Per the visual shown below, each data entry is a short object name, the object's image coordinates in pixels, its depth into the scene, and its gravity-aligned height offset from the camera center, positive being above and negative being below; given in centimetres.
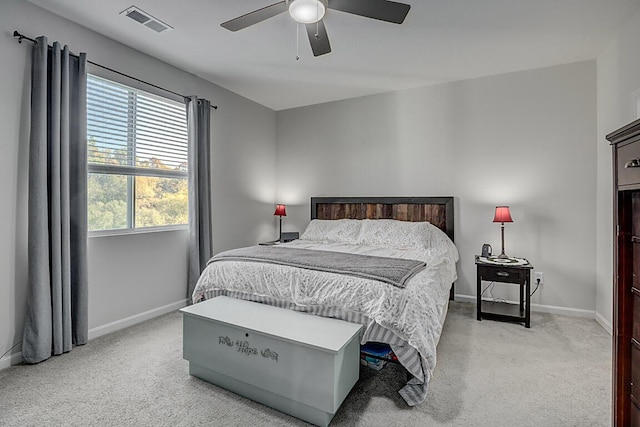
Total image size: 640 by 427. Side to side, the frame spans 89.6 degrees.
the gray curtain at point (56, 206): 239 +6
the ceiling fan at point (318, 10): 189 +124
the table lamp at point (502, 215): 340 -5
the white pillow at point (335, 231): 395 -25
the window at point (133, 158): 290 +55
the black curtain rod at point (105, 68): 234 +131
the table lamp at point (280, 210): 472 +2
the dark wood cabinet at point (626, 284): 128 -31
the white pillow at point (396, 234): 357 -27
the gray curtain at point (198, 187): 365 +29
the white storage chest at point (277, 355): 173 -85
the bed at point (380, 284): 194 -52
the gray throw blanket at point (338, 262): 217 -40
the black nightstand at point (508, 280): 311 -69
